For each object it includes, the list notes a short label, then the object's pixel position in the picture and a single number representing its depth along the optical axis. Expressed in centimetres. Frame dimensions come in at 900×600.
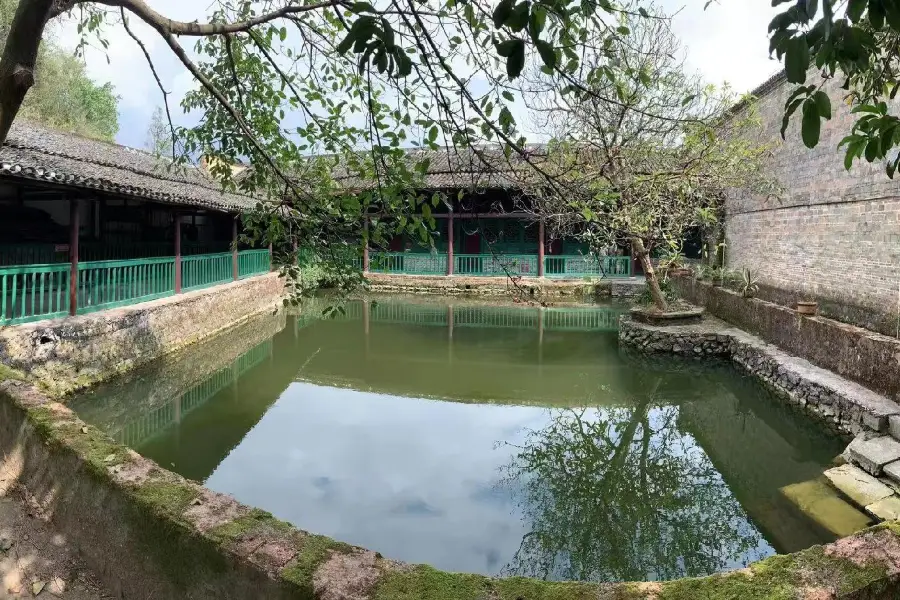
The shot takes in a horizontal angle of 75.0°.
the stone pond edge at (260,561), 172
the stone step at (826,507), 420
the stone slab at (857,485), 447
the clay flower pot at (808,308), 786
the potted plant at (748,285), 1022
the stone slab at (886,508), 414
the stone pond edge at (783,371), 576
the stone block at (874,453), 486
